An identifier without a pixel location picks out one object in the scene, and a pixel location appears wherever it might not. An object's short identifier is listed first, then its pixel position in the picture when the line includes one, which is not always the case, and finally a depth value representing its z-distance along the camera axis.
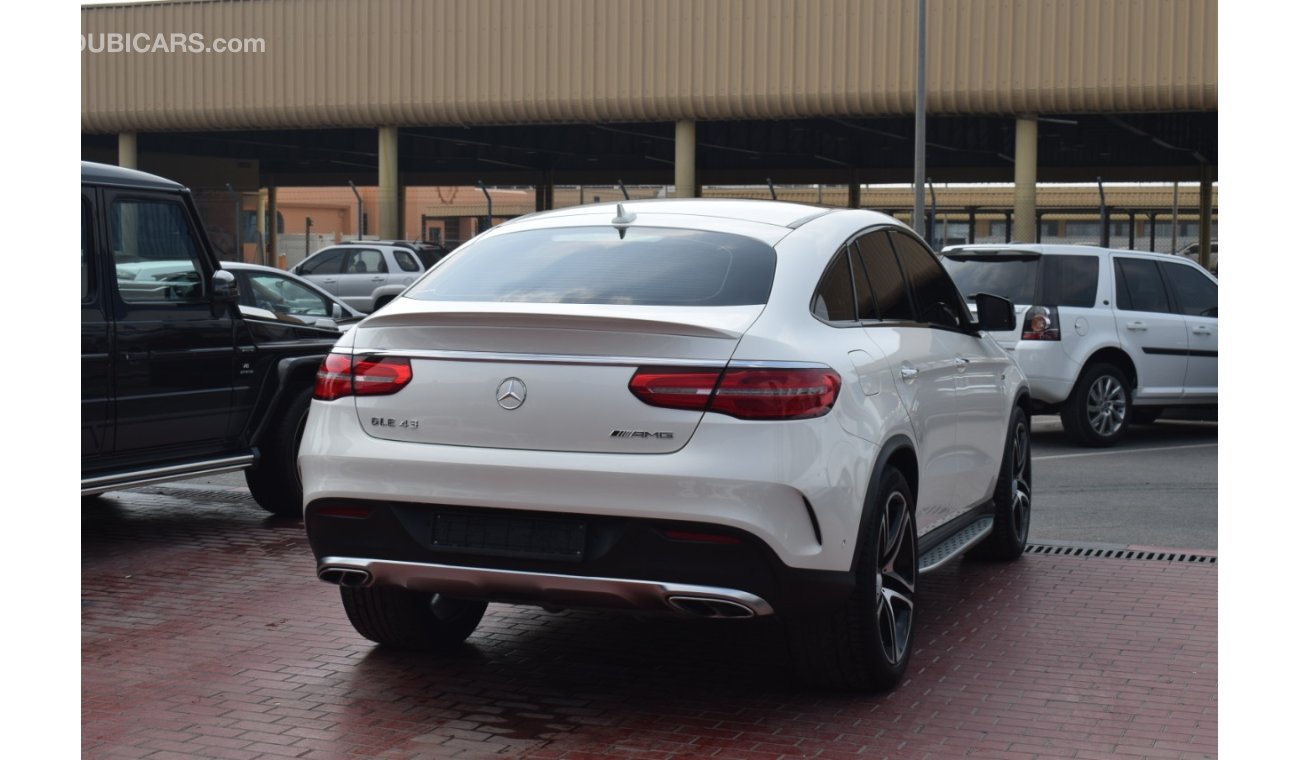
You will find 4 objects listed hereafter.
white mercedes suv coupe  4.79
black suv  7.69
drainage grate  7.97
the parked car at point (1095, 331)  13.04
